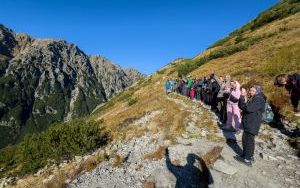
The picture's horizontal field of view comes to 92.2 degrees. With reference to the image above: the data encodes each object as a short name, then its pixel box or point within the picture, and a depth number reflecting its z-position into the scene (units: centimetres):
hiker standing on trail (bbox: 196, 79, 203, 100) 1091
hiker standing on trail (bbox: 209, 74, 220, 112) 890
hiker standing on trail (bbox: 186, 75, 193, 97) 1183
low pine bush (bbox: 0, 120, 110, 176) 811
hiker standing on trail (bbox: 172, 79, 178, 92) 1412
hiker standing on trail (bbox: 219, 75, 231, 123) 763
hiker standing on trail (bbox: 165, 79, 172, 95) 1332
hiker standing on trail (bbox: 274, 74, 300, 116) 641
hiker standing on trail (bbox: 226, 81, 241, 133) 688
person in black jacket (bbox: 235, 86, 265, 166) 500
